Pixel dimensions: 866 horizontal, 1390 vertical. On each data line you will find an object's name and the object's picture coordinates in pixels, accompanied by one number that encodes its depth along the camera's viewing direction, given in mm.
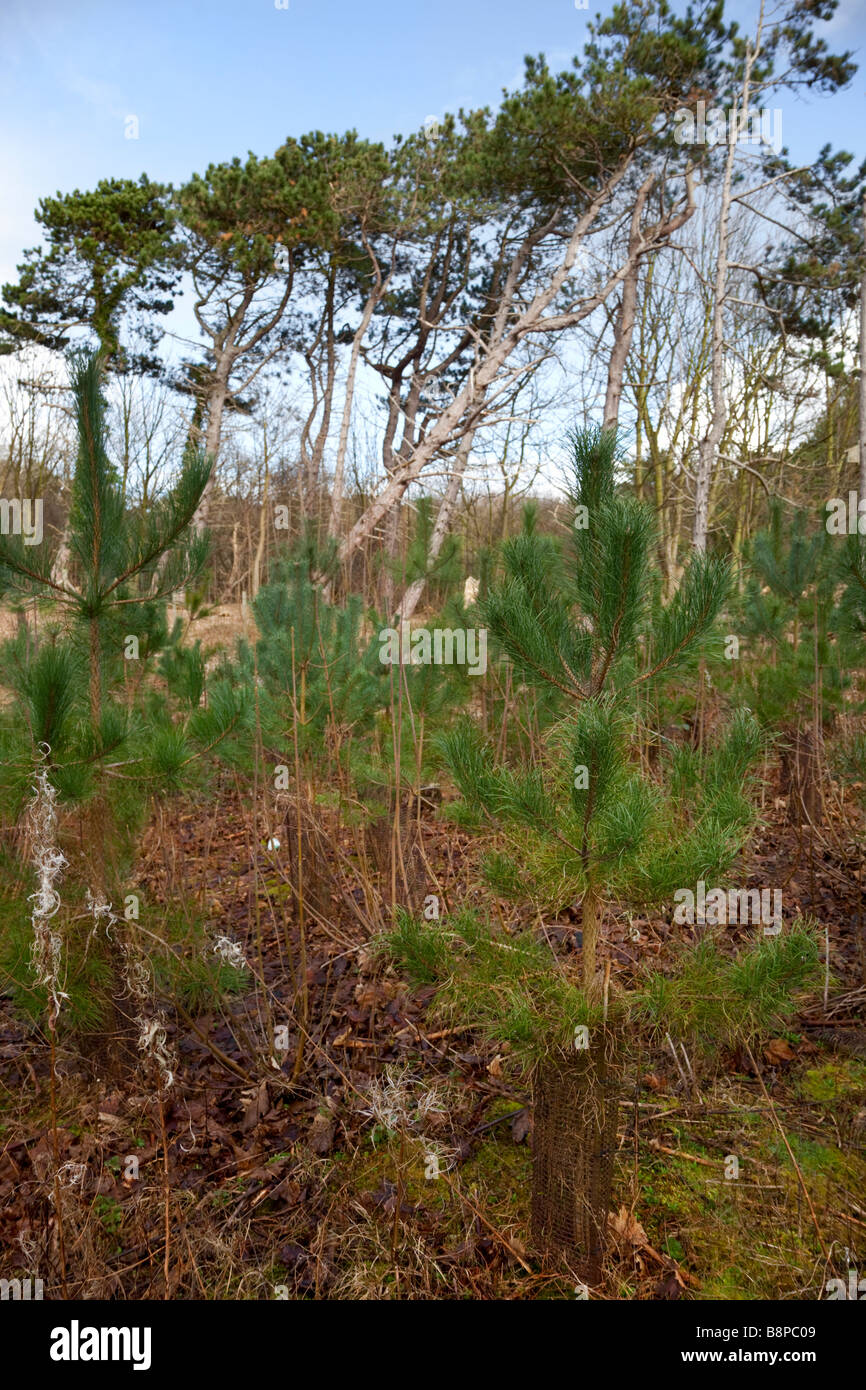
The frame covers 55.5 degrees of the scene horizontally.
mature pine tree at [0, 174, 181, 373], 12758
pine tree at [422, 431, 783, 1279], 1895
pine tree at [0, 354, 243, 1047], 2562
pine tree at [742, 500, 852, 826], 4801
